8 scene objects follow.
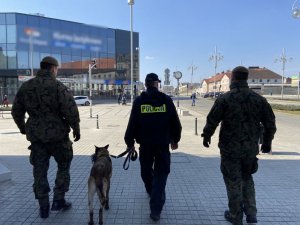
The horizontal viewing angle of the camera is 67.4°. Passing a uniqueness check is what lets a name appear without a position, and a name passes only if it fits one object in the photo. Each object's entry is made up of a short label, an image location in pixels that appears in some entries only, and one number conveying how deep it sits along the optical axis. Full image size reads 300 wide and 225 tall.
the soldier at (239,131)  2.81
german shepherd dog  2.86
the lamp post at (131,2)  16.86
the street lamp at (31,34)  32.32
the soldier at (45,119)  3.01
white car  30.70
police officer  3.07
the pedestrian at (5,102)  24.60
